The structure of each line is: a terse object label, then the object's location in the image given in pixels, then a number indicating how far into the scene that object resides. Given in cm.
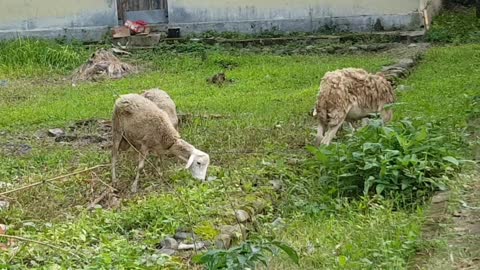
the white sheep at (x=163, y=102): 948
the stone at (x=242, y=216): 676
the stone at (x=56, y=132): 1069
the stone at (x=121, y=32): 1917
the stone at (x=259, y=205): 717
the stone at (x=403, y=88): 1204
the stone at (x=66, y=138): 1045
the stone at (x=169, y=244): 613
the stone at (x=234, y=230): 636
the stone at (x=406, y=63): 1419
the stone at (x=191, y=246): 598
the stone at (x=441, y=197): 692
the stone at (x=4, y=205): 735
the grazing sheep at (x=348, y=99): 929
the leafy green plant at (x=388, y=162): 734
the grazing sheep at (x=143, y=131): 845
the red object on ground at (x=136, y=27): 1925
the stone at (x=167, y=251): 596
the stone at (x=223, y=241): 608
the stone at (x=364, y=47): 1733
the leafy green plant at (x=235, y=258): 479
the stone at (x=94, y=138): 1030
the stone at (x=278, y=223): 688
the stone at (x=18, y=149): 989
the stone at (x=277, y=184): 781
